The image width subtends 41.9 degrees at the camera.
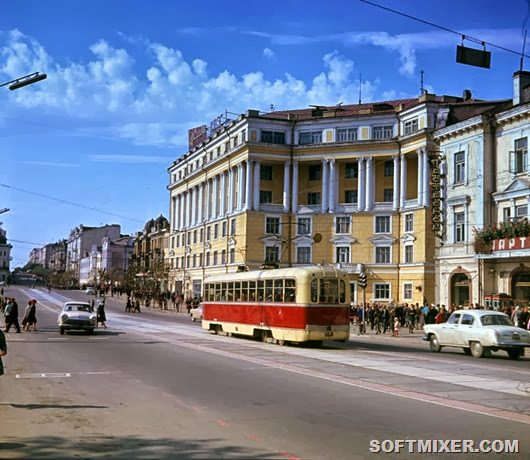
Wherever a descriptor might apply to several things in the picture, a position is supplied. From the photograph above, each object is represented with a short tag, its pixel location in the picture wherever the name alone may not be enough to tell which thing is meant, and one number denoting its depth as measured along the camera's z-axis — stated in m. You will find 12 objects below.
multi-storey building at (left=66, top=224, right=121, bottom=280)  194.71
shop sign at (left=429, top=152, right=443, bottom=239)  46.28
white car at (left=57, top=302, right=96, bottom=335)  31.78
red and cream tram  25.69
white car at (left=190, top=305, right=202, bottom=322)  51.81
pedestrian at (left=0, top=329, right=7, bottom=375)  11.04
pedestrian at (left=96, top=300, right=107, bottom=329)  37.88
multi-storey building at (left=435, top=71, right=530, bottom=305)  38.81
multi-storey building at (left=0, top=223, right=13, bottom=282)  191.70
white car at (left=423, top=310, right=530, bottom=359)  23.02
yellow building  65.19
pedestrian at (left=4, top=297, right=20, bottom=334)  31.25
